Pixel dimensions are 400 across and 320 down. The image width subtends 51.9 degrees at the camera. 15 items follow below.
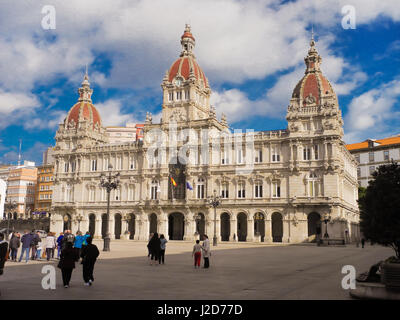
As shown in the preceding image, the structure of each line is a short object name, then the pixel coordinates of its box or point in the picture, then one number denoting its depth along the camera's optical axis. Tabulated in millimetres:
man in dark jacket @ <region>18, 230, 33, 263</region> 24195
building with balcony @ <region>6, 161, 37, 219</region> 106312
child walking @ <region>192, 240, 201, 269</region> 21673
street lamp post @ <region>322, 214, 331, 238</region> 52291
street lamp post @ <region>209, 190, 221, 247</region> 48275
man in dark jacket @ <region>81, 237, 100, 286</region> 14641
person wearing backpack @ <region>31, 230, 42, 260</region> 25319
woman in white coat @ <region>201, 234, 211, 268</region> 21469
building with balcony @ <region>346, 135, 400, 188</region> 86188
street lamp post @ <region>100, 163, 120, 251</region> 38653
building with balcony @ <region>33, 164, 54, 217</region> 102312
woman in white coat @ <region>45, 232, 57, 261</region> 24625
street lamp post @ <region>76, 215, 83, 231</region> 71750
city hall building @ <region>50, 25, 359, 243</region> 57312
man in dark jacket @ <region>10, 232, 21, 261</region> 24484
